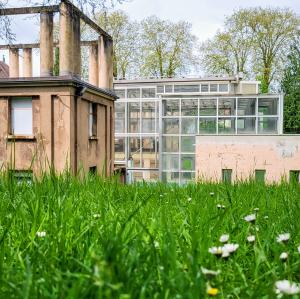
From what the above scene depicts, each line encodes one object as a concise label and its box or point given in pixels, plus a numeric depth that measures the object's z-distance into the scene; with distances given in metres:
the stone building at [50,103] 18.06
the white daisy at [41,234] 1.66
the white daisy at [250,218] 1.74
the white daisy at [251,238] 1.57
